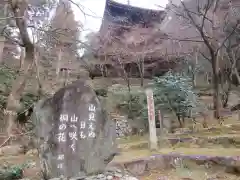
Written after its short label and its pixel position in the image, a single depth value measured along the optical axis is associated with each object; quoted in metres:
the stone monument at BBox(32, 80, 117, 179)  2.85
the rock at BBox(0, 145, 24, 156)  5.73
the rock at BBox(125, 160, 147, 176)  3.97
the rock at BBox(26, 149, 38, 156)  5.80
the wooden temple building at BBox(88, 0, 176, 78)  10.36
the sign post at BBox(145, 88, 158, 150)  5.02
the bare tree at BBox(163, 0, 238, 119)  6.93
